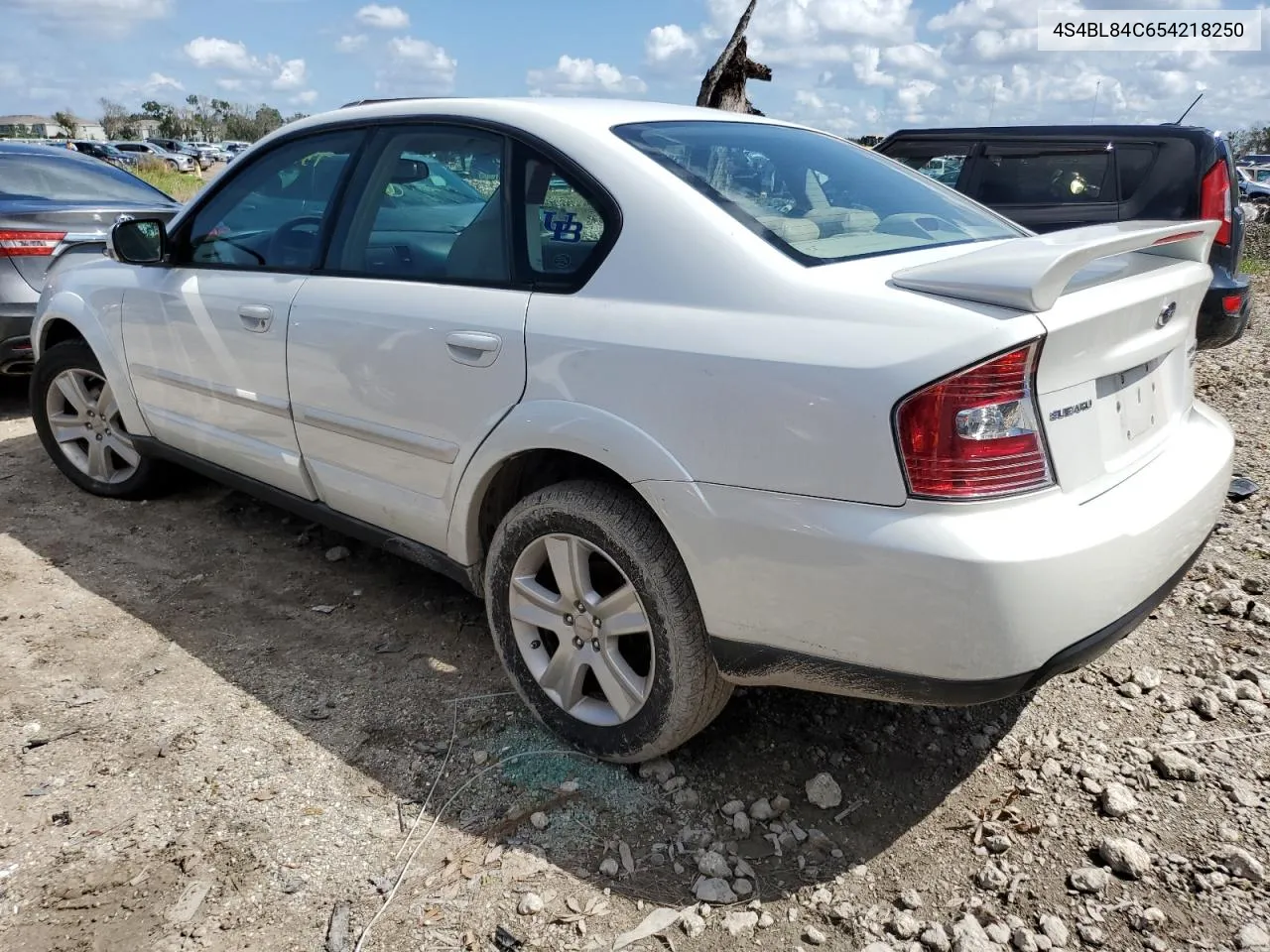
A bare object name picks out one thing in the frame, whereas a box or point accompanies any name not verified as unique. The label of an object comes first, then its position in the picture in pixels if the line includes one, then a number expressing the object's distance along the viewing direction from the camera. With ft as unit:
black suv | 18.08
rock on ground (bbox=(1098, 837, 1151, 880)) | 7.01
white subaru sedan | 6.06
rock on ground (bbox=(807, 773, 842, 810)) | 7.88
